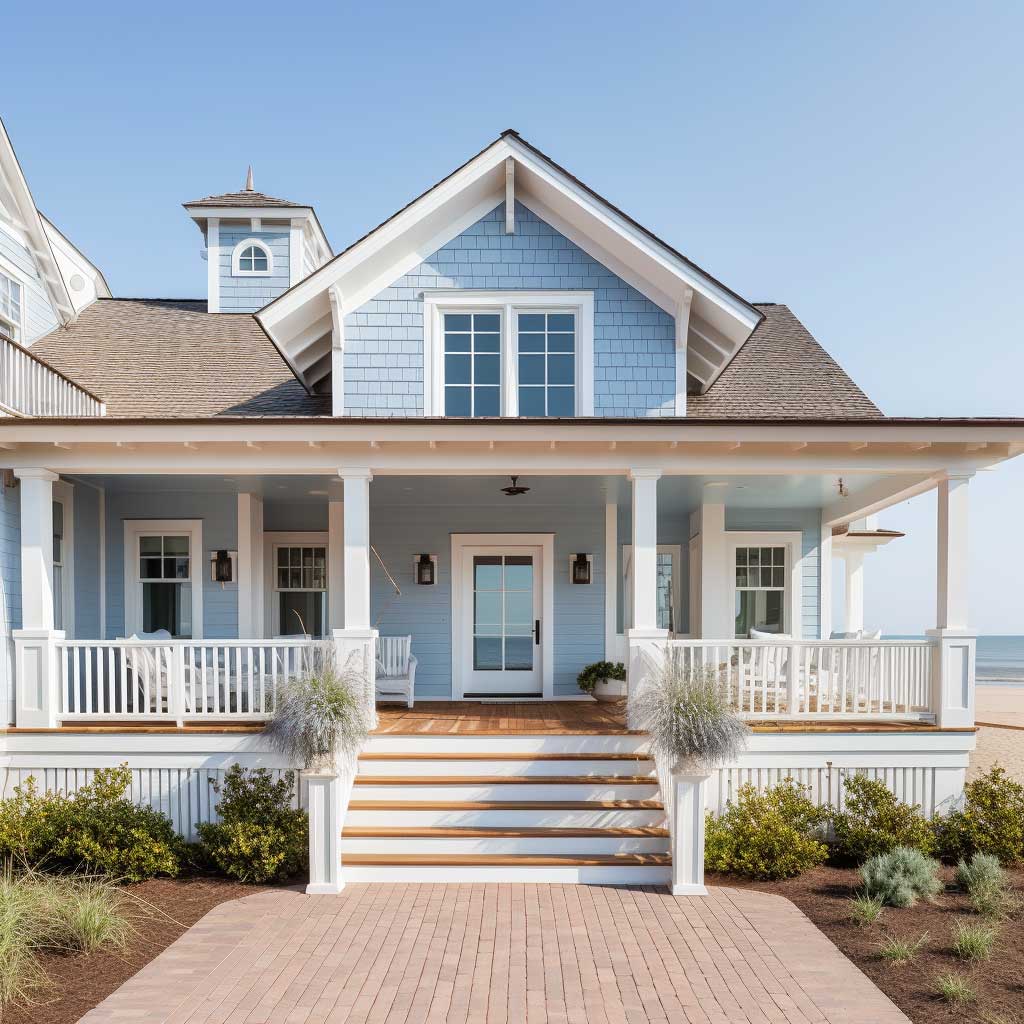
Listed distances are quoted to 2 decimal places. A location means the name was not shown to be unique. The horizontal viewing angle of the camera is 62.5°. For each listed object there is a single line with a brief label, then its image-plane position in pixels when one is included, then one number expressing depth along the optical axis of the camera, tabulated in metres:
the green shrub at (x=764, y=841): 7.26
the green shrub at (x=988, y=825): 7.67
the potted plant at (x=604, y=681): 11.28
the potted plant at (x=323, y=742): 6.89
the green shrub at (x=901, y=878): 6.63
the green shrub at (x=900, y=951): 5.57
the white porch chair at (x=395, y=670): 10.38
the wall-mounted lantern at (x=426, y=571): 11.70
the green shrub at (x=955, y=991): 5.00
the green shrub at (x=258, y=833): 7.12
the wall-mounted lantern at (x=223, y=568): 11.60
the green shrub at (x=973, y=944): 5.61
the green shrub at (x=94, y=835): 7.23
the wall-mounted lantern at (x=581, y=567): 11.67
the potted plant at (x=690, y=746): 6.87
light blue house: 8.16
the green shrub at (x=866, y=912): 6.23
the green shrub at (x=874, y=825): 7.59
